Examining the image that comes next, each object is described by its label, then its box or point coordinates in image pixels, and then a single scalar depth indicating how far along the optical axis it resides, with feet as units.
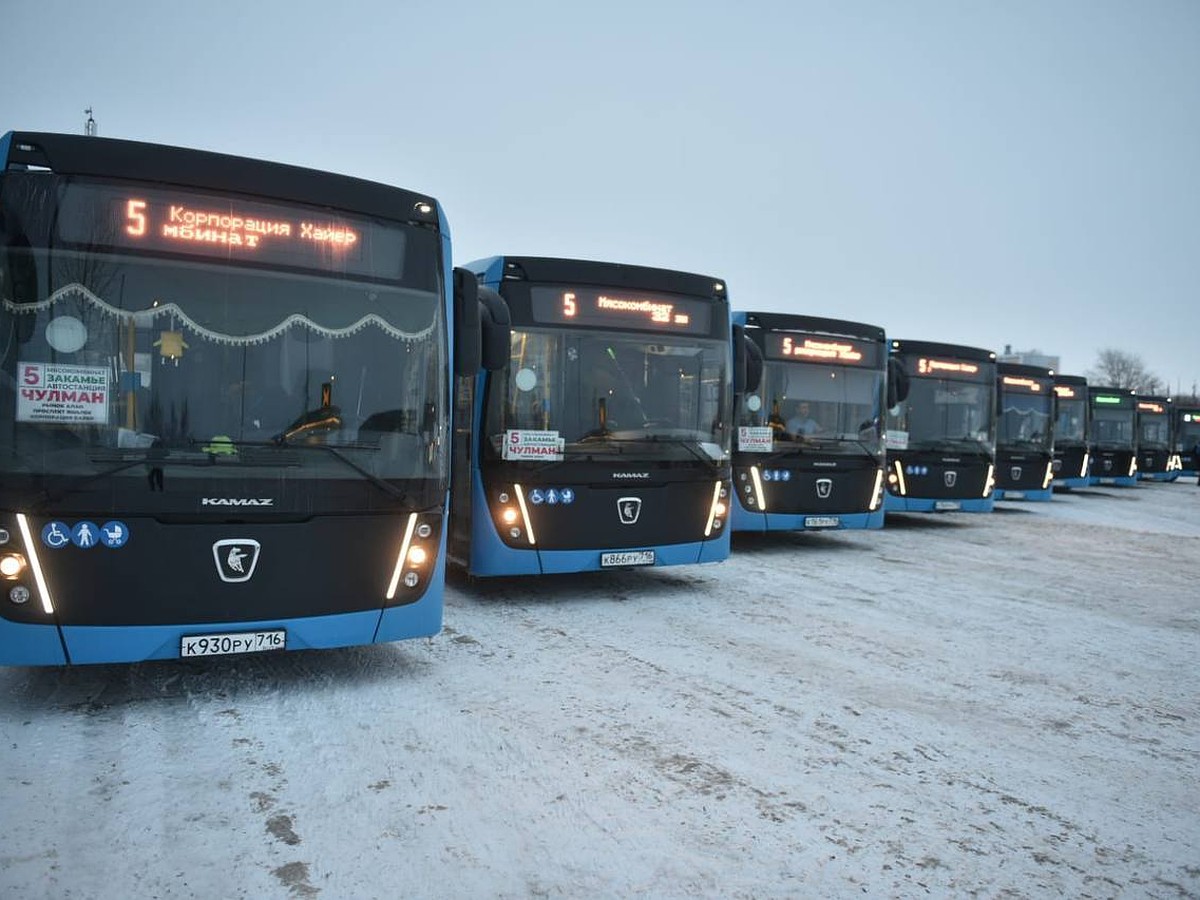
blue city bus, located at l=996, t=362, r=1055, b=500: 63.00
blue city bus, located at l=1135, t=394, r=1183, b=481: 109.50
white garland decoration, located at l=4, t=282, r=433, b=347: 16.30
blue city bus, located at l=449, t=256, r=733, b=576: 27.22
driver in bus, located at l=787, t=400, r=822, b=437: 39.96
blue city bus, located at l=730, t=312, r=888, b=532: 39.22
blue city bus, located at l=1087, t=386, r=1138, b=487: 92.07
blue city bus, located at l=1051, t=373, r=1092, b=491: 81.56
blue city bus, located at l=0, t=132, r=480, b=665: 16.17
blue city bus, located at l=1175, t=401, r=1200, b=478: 122.62
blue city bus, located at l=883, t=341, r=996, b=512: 50.60
